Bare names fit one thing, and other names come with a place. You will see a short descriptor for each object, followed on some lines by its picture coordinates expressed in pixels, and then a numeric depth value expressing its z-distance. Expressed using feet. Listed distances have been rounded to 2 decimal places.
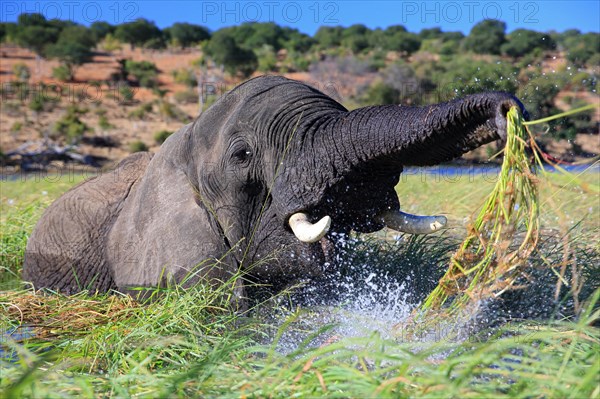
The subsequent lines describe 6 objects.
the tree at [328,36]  204.91
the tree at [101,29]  183.34
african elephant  12.70
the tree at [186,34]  195.62
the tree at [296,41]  192.65
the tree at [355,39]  193.36
